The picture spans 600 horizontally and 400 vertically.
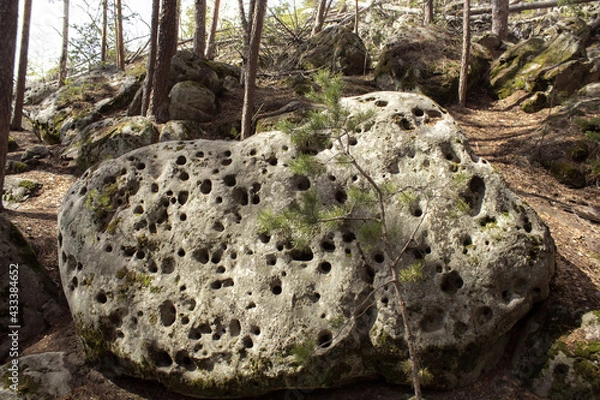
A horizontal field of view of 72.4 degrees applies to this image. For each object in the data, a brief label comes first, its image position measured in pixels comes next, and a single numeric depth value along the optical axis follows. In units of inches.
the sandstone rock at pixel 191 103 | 423.8
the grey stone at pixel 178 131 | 377.7
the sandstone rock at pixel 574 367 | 165.2
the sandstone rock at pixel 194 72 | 467.2
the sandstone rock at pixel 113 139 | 385.7
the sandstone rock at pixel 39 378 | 183.5
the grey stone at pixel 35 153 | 443.8
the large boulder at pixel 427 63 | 470.3
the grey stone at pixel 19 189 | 367.4
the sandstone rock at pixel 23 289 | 225.9
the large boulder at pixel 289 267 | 174.9
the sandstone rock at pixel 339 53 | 554.9
